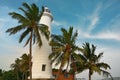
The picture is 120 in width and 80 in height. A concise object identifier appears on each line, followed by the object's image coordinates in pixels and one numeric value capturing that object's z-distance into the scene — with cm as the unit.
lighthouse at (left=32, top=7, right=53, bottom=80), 1455
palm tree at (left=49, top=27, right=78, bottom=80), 1459
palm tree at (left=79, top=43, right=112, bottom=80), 1715
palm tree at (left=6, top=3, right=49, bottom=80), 1399
